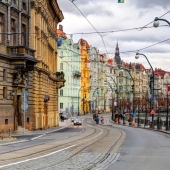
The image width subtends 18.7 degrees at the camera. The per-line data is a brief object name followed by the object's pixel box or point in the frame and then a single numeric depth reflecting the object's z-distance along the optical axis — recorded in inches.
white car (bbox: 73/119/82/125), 3245.6
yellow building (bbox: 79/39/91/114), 6053.2
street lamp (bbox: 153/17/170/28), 1210.5
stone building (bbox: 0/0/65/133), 1701.5
